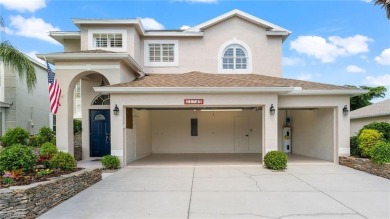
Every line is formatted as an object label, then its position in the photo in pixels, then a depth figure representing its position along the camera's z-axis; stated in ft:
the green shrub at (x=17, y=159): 22.99
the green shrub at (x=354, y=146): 41.06
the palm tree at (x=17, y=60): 42.45
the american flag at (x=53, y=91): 33.55
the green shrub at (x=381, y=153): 33.37
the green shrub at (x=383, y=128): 39.47
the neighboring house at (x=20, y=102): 57.67
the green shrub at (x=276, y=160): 37.88
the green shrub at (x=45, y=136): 47.44
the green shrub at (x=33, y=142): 47.06
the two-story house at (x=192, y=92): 40.22
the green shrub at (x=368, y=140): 37.47
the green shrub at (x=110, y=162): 37.81
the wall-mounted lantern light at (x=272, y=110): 39.93
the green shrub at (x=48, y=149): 36.90
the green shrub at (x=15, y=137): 45.52
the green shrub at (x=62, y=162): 27.94
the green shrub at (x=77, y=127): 50.67
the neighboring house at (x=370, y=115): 51.42
